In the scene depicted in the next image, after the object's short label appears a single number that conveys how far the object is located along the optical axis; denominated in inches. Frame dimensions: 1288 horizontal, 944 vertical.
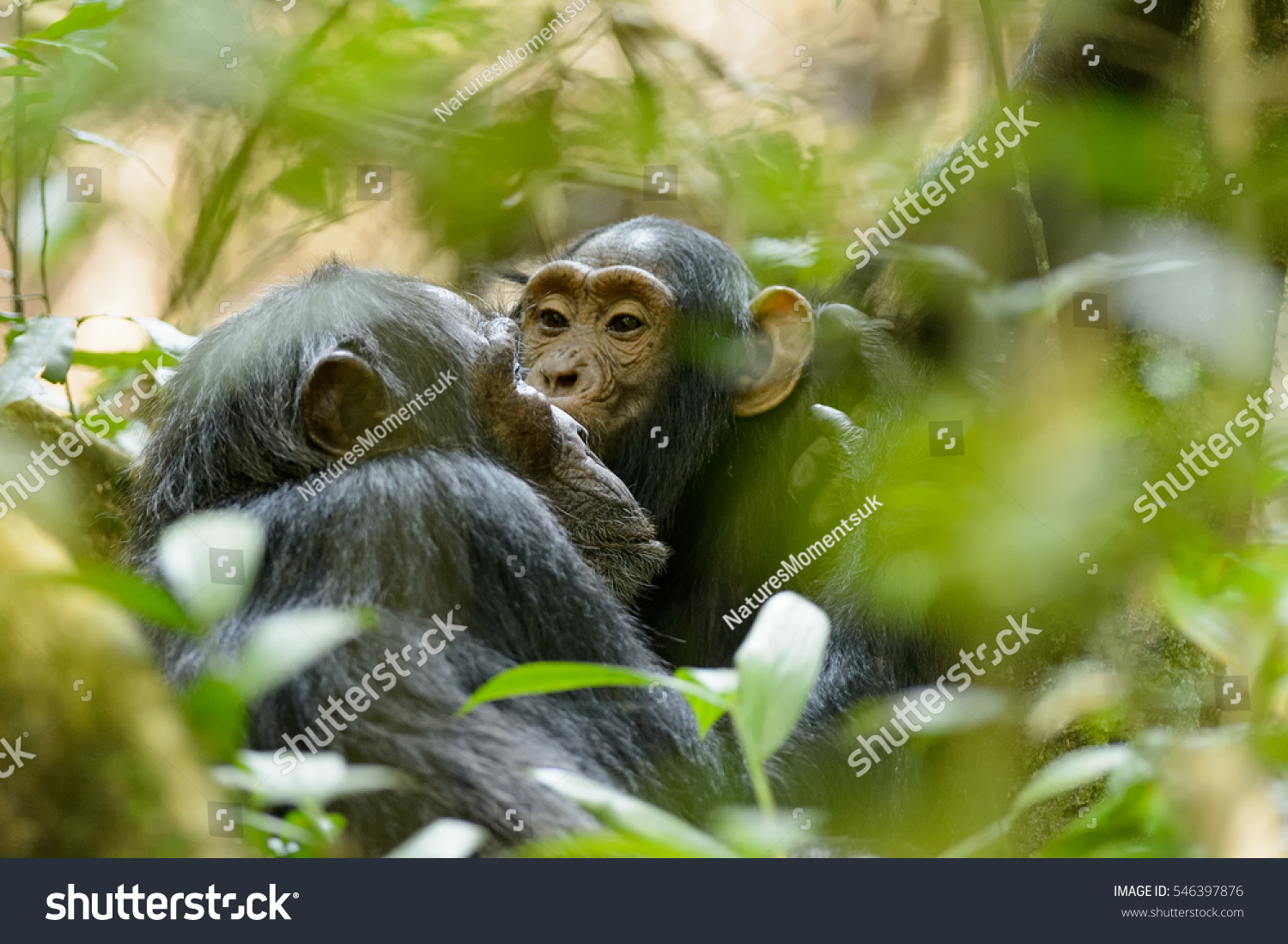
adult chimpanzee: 219.7
